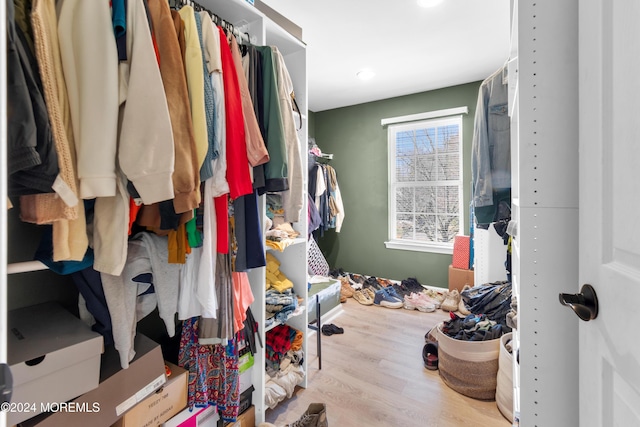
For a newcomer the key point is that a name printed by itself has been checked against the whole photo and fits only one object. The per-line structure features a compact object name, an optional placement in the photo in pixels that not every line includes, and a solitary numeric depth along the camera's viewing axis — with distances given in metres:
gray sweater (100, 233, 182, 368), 0.86
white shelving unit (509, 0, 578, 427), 0.71
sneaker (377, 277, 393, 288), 3.58
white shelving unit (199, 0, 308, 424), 1.33
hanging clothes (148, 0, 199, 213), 0.81
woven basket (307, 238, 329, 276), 3.47
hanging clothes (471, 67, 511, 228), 1.46
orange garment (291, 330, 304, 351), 1.77
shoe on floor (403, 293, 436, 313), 2.94
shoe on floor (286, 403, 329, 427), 1.32
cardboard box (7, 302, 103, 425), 0.70
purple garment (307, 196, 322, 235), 2.70
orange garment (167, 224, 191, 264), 0.95
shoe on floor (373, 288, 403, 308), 3.06
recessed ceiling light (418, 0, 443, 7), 1.84
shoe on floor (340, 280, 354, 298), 3.39
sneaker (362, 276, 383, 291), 3.48
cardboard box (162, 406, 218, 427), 1.07
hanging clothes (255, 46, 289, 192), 1.14
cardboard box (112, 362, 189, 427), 0.94
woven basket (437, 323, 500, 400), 1.64
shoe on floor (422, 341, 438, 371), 1.93
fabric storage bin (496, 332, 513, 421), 1.46
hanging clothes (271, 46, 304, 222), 1.28
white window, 3.32
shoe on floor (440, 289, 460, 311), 2.87
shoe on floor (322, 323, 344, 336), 2.50
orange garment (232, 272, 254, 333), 1.14
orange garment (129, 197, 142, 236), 0.81
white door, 0.42
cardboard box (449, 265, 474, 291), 3.01
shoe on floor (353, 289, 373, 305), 3.20
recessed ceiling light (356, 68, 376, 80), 2.83
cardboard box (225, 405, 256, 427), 1.31
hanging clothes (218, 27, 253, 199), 1.00
